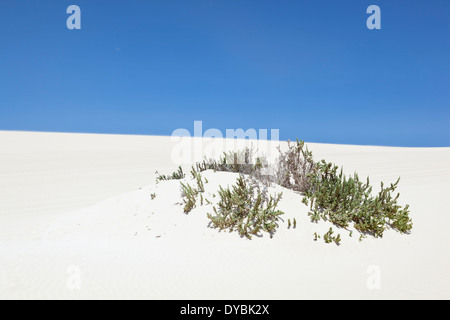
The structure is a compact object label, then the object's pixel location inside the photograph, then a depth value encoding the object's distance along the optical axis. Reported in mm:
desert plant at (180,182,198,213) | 6041
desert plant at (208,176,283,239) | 5219
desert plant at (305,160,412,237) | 5426
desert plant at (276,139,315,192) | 6539
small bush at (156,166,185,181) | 8355
